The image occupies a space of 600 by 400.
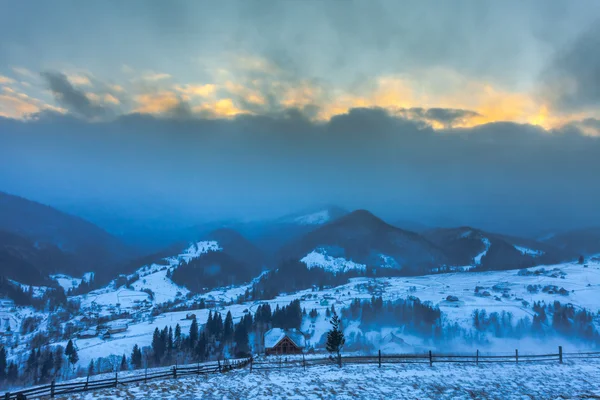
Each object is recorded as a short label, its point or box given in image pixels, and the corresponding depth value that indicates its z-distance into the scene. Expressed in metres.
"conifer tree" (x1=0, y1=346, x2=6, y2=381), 127.80
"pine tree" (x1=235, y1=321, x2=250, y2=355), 140.73
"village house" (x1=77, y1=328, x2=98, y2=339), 168.50
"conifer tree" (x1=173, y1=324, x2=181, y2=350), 144.18
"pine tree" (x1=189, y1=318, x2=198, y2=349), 142.41
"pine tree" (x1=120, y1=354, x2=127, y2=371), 125.15
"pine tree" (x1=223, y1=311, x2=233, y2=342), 149.36
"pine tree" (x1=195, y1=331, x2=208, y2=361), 132.43
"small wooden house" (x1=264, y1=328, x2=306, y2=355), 99.56
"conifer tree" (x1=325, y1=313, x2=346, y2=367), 71.88
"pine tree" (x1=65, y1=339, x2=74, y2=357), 138.73
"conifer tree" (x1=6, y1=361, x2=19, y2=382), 127.24
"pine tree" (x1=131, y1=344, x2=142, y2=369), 130.62
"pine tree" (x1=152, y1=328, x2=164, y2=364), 137.31
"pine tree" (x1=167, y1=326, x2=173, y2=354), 141.00
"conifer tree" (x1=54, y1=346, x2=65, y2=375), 129.93
